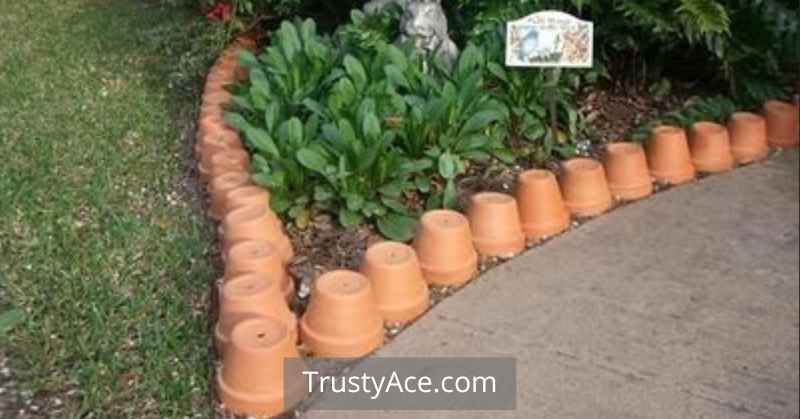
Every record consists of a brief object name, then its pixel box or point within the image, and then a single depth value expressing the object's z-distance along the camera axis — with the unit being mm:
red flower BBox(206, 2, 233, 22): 5090
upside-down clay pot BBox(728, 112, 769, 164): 3652
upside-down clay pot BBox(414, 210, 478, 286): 2857
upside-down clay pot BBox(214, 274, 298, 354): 2451
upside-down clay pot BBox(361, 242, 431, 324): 2658
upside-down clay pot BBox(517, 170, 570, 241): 3135
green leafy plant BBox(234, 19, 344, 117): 3703
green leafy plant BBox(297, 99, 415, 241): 3127
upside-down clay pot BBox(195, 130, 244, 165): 3666
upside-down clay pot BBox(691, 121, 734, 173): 3578
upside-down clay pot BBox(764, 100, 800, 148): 3721
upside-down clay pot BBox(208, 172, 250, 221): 3291
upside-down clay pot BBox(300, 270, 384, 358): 2500
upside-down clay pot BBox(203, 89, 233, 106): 4223
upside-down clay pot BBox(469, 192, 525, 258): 3021
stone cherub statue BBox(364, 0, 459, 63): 3926
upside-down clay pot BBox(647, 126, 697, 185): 3504
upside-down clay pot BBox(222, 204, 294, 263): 2896
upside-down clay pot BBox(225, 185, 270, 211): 3105
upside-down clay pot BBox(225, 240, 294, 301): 2656
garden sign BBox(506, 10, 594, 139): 3348
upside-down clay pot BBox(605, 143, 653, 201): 3389
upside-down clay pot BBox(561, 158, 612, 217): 3283
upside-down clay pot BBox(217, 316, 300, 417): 2293
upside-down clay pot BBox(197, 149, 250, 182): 3484
